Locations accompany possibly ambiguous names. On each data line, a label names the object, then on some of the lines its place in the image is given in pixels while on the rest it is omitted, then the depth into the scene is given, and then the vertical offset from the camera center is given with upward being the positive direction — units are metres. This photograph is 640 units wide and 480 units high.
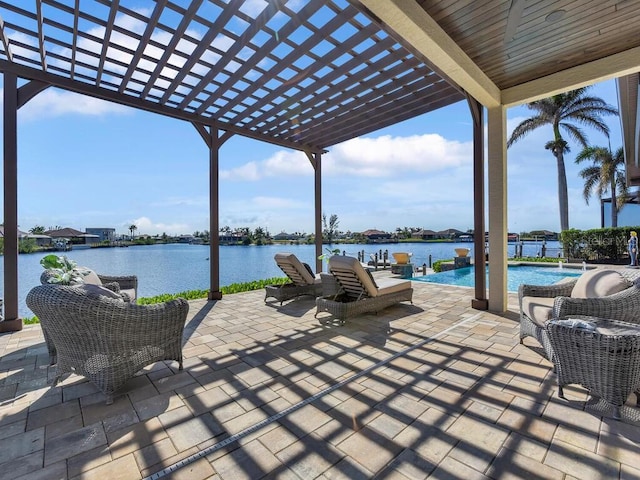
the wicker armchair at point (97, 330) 2.24 -0.67
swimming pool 9.09 -1.15
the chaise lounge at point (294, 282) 5.59 -0.75
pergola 3.15 +2.43
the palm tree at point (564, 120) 14.65 +5.93
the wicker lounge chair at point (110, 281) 2.88 -0.54
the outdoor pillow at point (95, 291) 2.30 -0.37
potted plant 2.79 -0.25
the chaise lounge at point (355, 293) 4.35 -0.80
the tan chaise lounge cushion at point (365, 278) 4.34 -0.52
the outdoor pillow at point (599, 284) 2.90 -0.44
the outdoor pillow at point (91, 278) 3.43 -0.38
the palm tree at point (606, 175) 16.50 +3.62
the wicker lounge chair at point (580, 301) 2.69 -0.58
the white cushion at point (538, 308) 3.01 -0.70
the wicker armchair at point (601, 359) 2.02 -0.83
